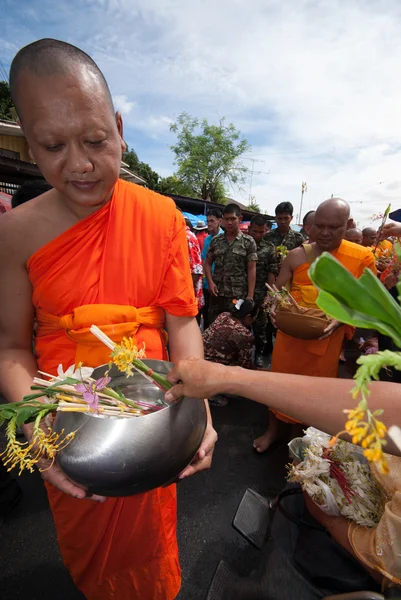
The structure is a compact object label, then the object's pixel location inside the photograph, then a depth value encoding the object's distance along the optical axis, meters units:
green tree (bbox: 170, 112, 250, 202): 33.06
